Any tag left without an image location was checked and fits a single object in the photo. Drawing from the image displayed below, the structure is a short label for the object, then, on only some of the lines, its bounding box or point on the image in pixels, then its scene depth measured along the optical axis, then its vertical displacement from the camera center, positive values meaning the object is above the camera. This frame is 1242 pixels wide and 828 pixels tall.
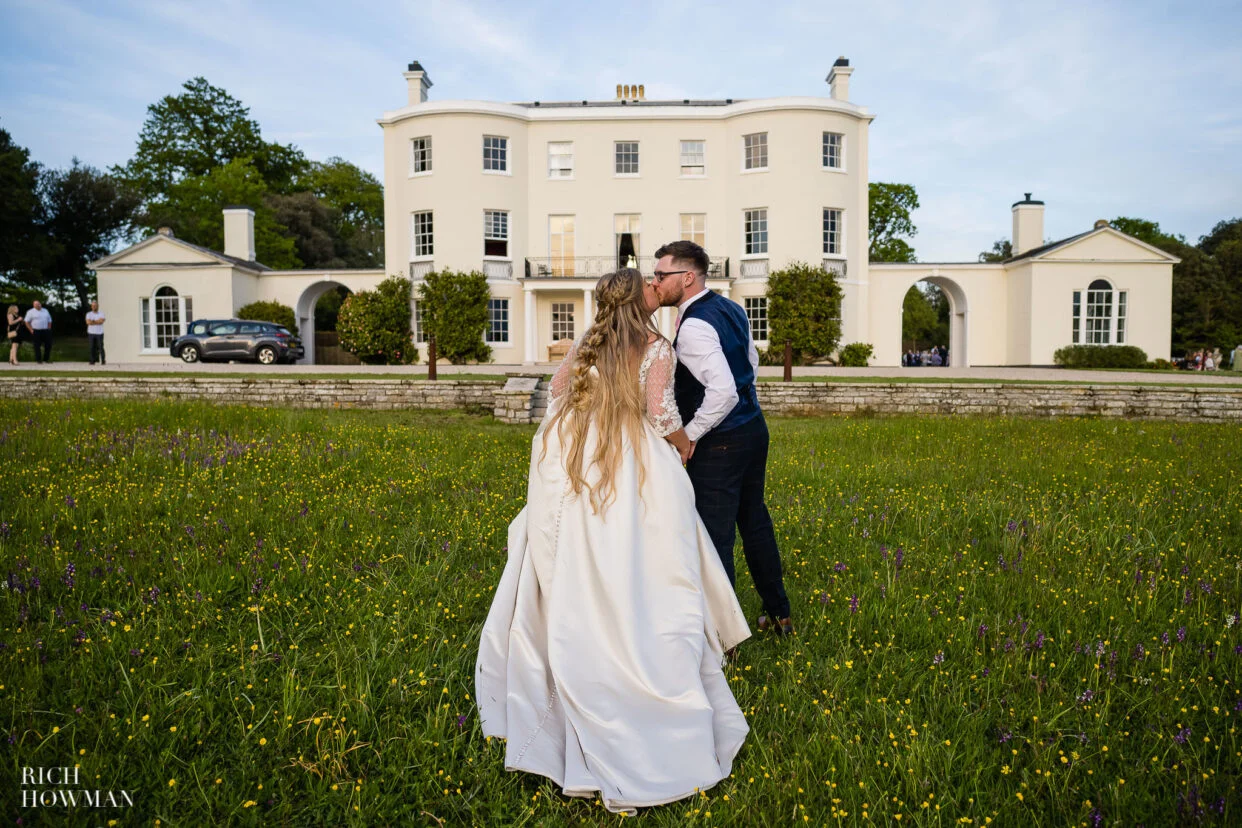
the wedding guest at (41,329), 22.30 +1.35
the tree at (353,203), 52.81 +12.40
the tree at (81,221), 40.44 +8.24
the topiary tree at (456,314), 28.19 +2.13
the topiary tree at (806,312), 27.52 +2.08
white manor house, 28.77 +5.33
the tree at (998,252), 76.43 +12.02
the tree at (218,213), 40.34 +8.65
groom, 3.49 -0.16
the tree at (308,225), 44.84 +8.79
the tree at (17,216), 35.78 +7.56
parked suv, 25.86 +1.03
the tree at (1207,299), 46.94 +4.28
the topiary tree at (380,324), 28.00 +1.77
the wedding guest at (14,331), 21.67 +1.28
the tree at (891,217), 56.56 +11.24
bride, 2.84 -0.92
